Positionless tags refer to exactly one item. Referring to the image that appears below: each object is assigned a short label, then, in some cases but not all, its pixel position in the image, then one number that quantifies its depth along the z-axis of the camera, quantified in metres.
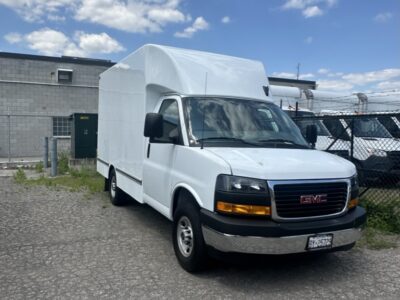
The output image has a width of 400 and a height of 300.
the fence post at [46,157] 14.70
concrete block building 20.00
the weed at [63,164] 13.89
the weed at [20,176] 12.02
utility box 15.02
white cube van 4.06
